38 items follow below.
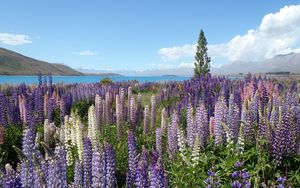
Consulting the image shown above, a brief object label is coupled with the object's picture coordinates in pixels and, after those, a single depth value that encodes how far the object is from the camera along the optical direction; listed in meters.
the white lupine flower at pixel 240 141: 4.01
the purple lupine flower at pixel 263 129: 4.14
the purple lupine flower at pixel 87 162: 3.20
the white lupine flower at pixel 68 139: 4.58
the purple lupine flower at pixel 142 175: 2.67
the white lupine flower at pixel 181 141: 4.32
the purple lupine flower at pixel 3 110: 6.33
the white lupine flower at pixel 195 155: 3.81
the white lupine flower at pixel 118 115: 5.94
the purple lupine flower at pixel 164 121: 5.71
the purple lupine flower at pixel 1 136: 5.45
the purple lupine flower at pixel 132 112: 6.61
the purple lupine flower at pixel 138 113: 6.73
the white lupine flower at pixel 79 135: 4.52
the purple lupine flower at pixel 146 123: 6.06
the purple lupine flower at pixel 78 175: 3.08
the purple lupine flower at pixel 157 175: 2.56
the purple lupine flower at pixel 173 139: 4.47
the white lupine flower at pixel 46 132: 5.14
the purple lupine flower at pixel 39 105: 7.18
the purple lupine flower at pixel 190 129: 4.52
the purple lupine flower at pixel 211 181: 3.09
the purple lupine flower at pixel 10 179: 2.61
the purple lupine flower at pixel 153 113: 6.47
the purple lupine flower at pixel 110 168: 2.92
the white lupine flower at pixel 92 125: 4.86
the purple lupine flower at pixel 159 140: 4.65
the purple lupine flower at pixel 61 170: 2.60
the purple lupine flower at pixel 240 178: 2.97
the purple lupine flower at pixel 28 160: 2.80
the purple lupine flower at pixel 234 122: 4.56
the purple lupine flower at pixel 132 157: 3.21
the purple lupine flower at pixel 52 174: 2.59
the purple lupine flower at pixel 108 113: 6.54
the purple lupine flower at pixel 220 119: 4.46
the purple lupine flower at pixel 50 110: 7.17
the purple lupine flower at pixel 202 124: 4.63
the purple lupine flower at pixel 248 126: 4.49
